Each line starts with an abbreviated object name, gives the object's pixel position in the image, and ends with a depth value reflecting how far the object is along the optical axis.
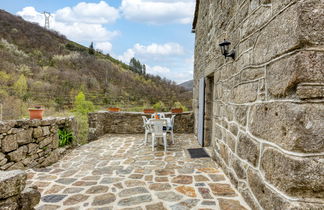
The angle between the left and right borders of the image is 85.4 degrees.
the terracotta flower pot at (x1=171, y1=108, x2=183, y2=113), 6.57
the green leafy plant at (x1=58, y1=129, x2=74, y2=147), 4.12
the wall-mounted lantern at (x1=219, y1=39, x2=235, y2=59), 2.59
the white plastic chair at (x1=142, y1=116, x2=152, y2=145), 4.78
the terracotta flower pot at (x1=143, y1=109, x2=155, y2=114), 6.44
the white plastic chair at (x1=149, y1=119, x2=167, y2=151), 4.33
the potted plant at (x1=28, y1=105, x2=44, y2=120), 3.25
